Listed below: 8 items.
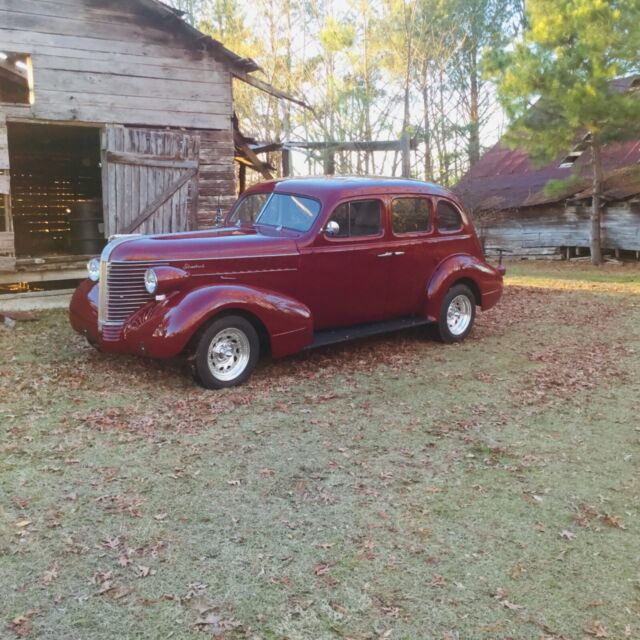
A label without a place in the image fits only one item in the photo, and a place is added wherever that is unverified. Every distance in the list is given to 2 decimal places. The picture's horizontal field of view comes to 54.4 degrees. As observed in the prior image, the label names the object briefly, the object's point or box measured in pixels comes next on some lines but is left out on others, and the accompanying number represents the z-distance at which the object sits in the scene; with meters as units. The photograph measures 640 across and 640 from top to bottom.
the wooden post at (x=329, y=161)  16.33
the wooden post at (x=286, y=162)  15.85
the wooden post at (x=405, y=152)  13.80
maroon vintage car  5.83
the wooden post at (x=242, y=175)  16.41
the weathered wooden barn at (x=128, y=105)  10.11
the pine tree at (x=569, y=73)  14.84
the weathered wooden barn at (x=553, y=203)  19.06
